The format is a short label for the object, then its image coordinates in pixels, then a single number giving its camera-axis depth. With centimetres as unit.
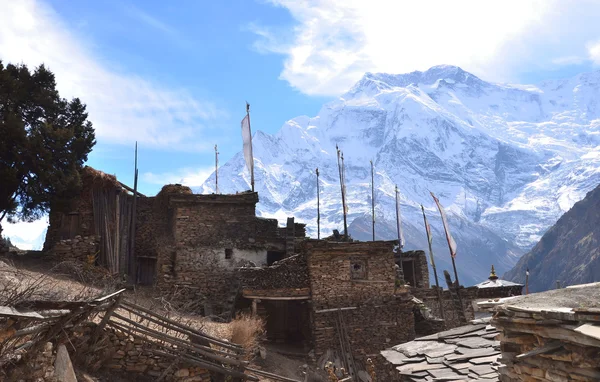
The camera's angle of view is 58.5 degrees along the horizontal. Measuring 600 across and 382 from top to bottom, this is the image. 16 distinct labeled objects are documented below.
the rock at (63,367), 920
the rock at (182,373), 1304
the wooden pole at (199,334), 1255
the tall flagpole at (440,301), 2762
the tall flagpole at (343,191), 3474
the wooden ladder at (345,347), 2081
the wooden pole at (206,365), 1283
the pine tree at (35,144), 2123
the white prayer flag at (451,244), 3061
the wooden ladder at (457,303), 2853
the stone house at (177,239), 2345
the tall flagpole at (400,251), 3295
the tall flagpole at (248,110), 3039
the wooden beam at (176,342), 1242
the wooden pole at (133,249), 2535
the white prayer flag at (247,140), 2939
